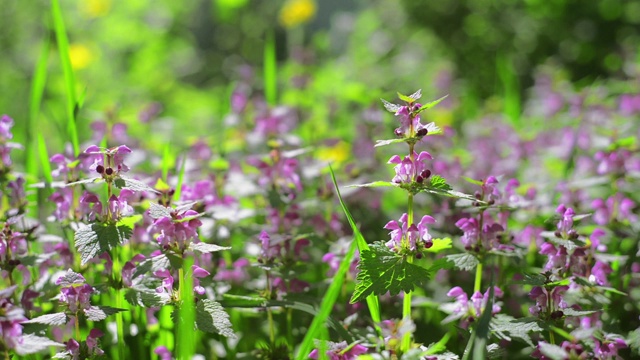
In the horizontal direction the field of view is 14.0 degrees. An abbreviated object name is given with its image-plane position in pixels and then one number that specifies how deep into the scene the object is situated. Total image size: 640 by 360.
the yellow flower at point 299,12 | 3.69
